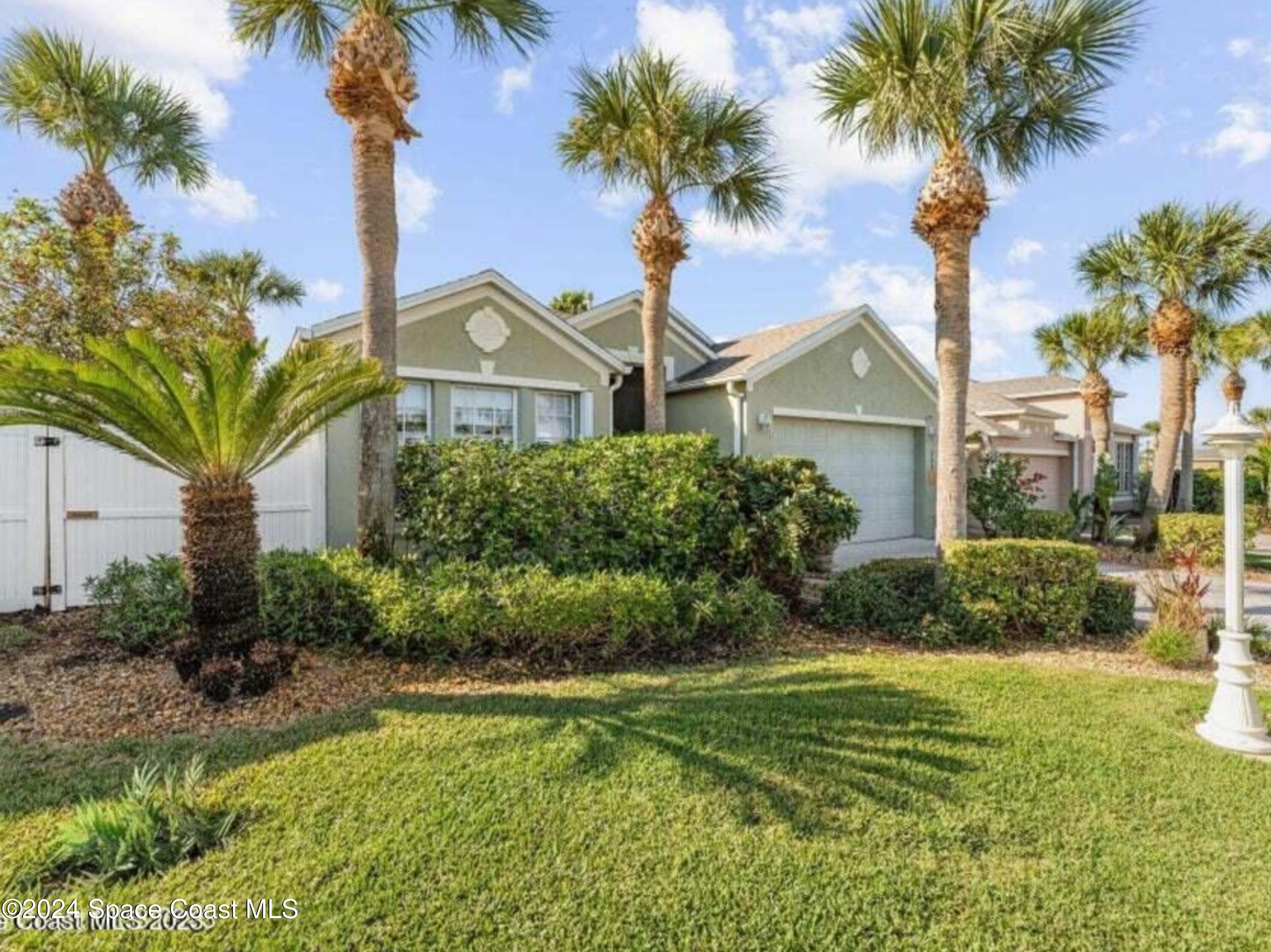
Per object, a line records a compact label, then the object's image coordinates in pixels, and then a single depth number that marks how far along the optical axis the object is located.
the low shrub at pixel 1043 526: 13.93
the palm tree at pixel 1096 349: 20.00
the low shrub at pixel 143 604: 6.67
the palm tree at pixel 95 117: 11.64
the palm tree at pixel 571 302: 23.16
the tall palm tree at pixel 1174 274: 14.86
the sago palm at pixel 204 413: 5.00
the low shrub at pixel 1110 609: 8.45
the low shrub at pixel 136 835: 3.28
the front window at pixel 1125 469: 26.67
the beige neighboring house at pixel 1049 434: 20.48
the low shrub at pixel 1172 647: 7.11
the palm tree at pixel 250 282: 19.00
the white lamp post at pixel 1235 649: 5.09
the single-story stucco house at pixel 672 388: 11.38
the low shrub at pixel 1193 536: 14.69
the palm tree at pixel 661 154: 11.41
